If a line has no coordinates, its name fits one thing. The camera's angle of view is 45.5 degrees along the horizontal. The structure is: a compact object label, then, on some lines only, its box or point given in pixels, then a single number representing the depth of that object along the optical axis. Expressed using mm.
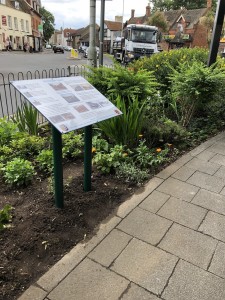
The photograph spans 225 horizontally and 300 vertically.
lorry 19000
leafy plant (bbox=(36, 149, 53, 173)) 3296
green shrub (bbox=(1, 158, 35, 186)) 2951
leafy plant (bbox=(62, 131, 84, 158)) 3639
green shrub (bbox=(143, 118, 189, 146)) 3996
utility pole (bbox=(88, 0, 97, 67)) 7047
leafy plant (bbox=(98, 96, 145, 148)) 3727
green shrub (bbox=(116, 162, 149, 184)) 3188
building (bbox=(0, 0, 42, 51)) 41094
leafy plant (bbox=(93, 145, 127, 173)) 3316
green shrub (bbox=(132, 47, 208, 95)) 5887
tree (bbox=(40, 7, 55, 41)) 71294
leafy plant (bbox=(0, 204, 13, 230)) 2213
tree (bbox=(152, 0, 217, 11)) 56031
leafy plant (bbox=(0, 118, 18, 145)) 3885
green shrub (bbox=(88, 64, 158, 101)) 4125
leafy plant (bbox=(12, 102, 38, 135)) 4160
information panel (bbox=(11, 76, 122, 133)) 2119
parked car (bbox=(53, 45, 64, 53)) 47950
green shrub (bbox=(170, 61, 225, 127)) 4367
